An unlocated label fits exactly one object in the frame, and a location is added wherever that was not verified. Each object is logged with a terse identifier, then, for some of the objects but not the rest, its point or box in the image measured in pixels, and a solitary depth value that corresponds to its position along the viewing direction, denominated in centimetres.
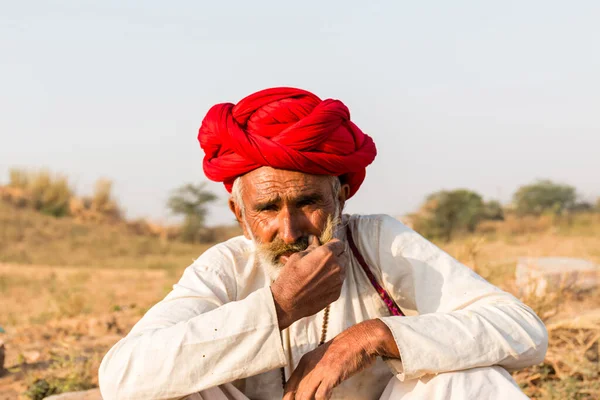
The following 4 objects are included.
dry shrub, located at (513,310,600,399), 440
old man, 262
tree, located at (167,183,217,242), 2427
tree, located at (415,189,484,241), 2023
